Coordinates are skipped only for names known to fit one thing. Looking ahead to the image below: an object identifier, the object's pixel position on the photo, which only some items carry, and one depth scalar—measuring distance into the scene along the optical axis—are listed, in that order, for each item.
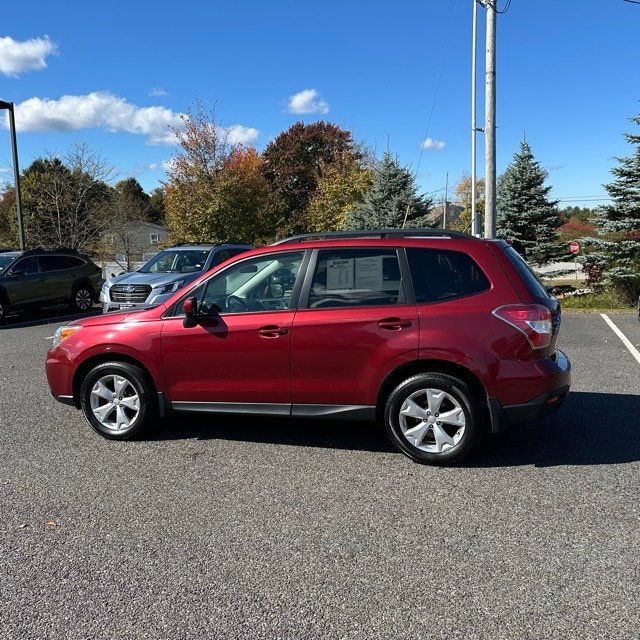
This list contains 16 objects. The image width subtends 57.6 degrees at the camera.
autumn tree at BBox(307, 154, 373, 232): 31.67
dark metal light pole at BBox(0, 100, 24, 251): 16.08
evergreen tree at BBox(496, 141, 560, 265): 18.69
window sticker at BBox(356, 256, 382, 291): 4.54
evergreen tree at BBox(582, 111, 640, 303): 15.05
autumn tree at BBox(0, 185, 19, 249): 33.08
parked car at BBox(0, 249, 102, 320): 13.49
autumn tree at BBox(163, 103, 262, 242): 27.77
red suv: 4.23
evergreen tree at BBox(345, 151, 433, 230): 23.98
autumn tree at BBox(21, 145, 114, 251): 24.00
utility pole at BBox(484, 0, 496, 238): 12.42
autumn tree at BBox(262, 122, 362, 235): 43.22
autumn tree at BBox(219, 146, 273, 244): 27.98
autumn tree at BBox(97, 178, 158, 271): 27.73
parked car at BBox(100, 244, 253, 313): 11.55
